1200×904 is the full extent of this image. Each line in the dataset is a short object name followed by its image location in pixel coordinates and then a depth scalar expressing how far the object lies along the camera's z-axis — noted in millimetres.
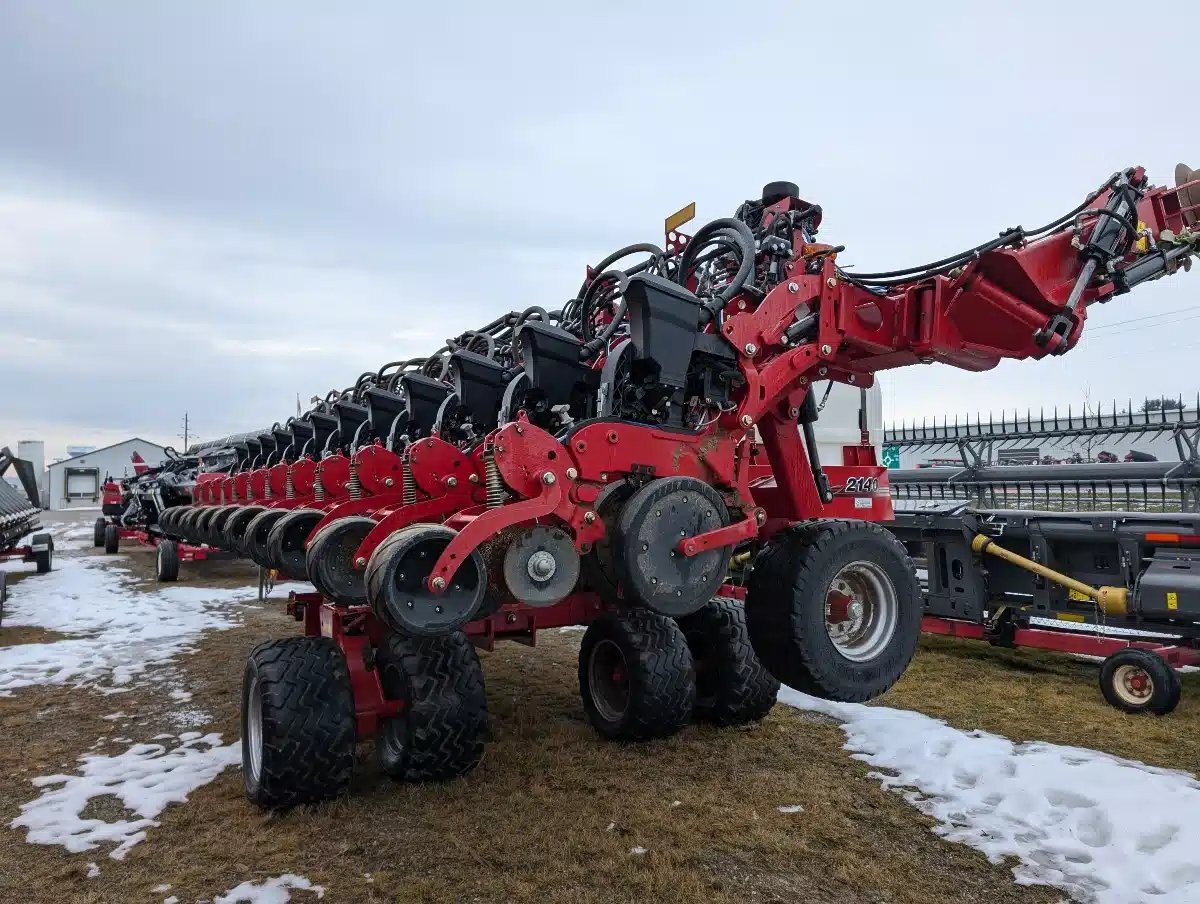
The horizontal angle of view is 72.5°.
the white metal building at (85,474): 58531
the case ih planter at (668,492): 3111
